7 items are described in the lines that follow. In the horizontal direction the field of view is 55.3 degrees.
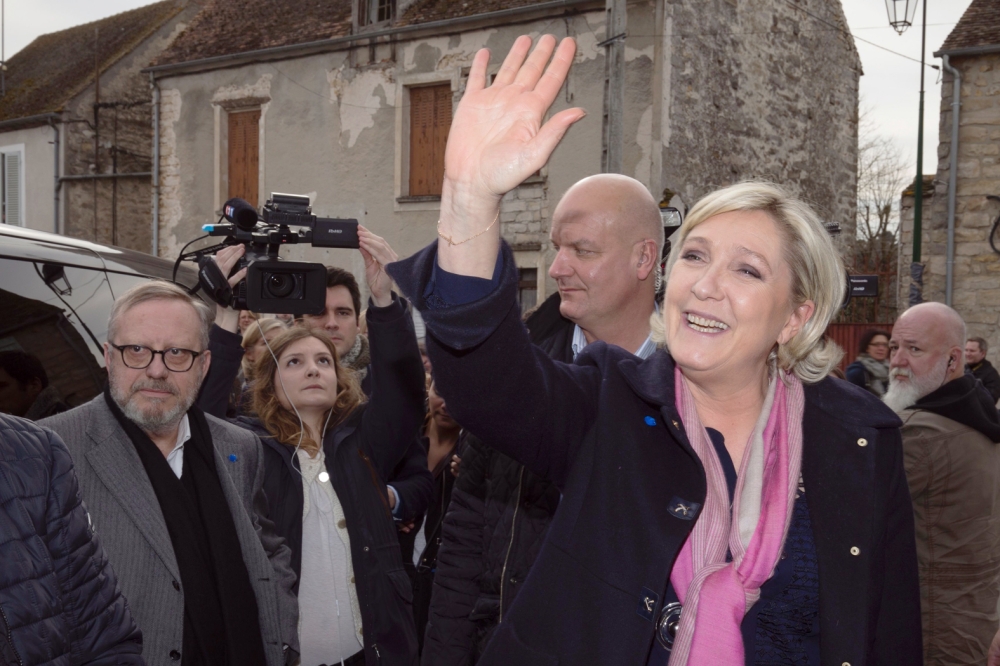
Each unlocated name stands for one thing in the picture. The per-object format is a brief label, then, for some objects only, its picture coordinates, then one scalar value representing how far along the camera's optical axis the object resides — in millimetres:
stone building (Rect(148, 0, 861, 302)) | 13555
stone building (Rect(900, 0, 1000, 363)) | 13383
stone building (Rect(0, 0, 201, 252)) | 20484
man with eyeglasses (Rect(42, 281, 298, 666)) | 2865
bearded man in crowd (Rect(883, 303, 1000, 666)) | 3996
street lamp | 11712
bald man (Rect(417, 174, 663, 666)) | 2957
